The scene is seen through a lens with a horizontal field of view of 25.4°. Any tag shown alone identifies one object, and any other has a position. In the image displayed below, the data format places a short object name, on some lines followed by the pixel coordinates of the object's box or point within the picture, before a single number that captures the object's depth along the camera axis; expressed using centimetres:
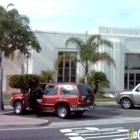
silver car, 2020
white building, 3066
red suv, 1520
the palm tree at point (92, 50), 2658
